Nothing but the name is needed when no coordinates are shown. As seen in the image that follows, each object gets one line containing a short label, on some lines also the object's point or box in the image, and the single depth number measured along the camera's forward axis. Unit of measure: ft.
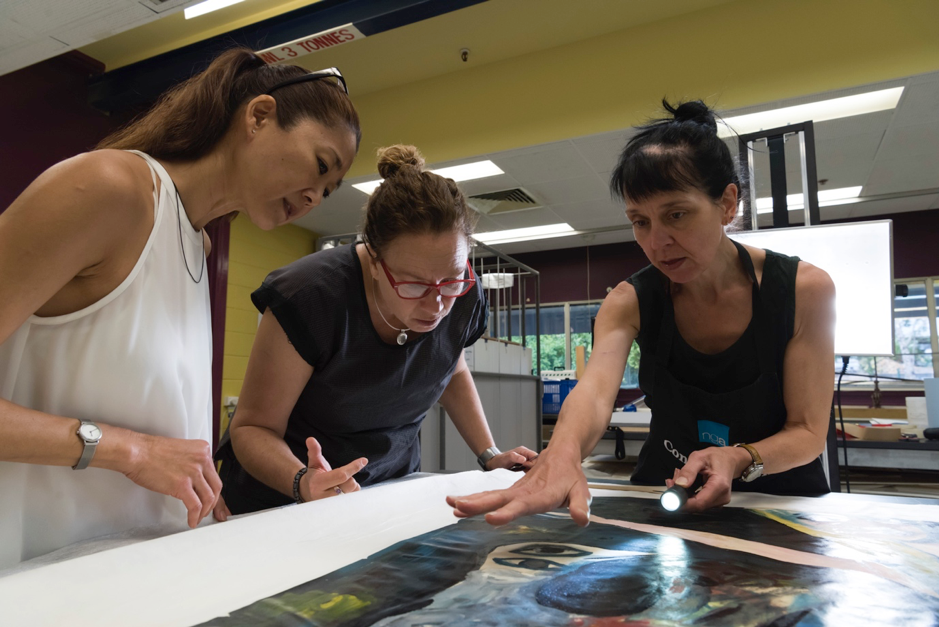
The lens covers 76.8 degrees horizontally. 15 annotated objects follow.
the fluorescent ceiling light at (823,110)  12.07
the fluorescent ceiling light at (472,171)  15.35
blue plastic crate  19.21
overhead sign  10.88
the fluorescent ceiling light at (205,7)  11.12
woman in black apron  3.59
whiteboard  6.37
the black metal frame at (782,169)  6.16
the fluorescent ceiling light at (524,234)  21.65
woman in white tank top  2.35
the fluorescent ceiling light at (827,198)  17.97
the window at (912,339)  20.97
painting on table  1.69
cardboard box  9.48
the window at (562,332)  25.91
